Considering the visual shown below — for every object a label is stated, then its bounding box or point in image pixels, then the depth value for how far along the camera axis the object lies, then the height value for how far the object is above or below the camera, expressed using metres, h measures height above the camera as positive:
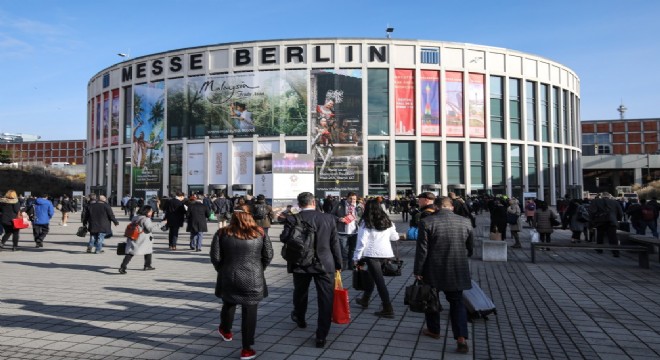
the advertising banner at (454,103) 49.53 +9.62
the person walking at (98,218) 12.84 -0.55
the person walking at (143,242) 9.94 -0.93
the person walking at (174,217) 14.16 -0.58
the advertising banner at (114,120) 58.66 +9.51
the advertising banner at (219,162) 50.97 +3.73
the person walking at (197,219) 13.73 -0.62
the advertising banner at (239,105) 49.03 +9.72
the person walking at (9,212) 13.72 -0.41
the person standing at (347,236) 10.11 -0.86
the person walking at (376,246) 6.43 -0.66
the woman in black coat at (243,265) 4.66 -0.67
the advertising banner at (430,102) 49.12 +9.70
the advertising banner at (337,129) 47.78 +6.82
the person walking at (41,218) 14.48 -0.62
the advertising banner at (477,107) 50.12 +9.37
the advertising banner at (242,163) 50.34 +3.59
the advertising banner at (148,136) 54.09 +6.99
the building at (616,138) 80.00 +10.44
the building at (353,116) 48.50 +8.44
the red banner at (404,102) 48.75 +9.65
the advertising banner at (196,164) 51.94 +3.55
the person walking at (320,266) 5.16 -0.77
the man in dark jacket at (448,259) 5.09 -0.67
